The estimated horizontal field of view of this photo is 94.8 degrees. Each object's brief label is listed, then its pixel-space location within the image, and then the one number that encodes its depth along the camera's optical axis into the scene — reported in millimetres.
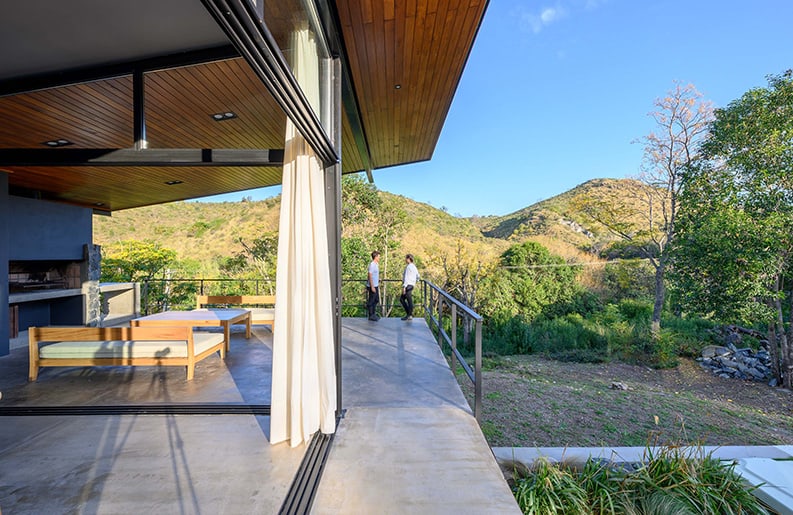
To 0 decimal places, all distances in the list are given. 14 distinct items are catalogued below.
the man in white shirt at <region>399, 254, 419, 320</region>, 6469
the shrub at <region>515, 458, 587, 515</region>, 2119
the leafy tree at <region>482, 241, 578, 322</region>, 11914
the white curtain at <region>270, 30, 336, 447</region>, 2266
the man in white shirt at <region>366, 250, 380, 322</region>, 6465
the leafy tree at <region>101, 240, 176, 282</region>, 9922
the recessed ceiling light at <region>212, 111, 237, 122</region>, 3943
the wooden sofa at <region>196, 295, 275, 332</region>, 5805
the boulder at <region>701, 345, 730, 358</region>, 8608
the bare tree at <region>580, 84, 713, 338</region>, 9875
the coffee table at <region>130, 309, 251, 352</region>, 4512
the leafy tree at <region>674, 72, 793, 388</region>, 6129
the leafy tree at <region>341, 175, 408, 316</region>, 10961
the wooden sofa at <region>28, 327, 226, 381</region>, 3508
